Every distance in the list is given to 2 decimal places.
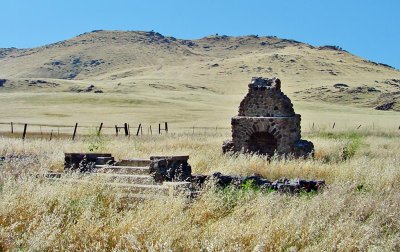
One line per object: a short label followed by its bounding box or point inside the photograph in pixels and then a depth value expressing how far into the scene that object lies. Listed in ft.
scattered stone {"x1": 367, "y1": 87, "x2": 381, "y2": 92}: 337.56
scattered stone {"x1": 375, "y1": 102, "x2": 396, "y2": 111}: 261.03
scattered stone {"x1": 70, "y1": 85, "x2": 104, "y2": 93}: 315.33
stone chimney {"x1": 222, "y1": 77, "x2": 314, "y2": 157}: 68.80
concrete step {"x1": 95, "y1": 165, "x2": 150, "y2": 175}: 44.45
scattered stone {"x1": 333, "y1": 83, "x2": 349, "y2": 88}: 360.52
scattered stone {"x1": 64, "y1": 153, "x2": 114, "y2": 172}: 46.34
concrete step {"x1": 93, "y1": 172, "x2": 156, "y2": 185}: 37.58
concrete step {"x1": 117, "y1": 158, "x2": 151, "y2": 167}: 48.03
